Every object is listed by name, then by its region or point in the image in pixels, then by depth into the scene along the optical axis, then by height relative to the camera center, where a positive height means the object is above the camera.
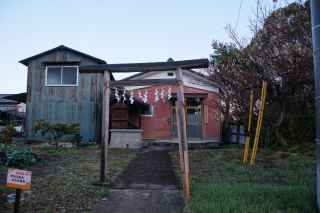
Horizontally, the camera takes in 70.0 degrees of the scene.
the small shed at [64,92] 12.09 +1.79
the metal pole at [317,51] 3.18 +1.06
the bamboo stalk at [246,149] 6.28 -0.65
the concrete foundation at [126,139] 11.30 -0.66
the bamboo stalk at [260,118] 5.97 +0.20
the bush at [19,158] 3.97 -0.58
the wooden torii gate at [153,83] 3.94 +0.86
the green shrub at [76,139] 10.75 -0.63
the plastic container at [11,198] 3.58 -1.13
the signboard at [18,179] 2.86 -0.67
